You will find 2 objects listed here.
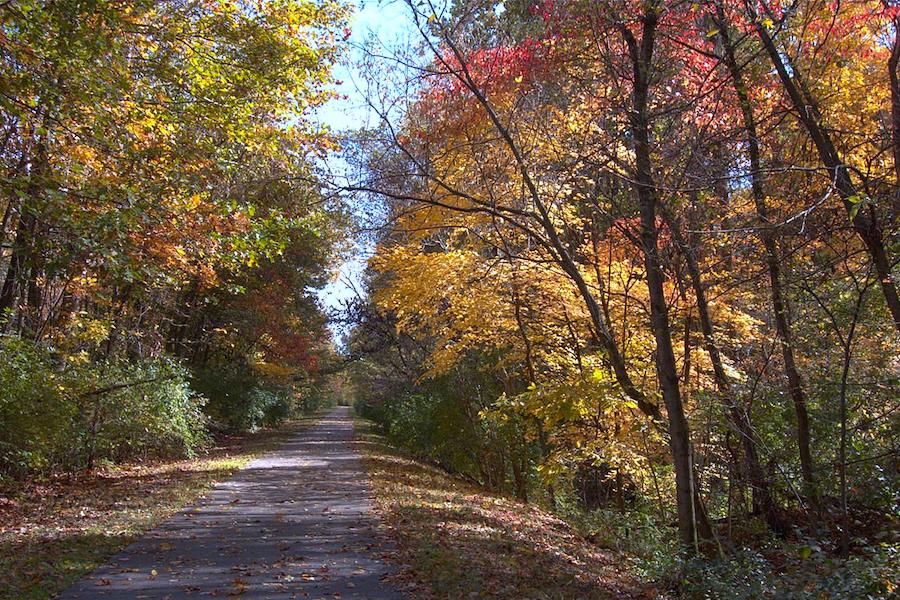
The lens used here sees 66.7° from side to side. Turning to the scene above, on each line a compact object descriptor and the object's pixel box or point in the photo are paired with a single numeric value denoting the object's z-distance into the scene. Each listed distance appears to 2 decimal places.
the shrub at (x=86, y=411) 9.64
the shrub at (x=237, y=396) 25.50
